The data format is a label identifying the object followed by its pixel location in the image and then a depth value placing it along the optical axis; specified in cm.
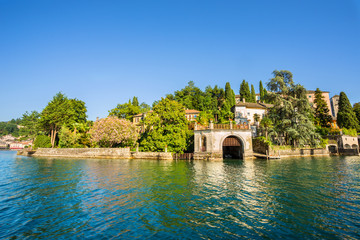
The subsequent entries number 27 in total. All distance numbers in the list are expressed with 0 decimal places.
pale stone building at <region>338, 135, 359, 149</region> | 4847
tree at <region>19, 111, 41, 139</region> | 6749
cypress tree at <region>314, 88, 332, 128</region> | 5938
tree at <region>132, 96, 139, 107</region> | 8660
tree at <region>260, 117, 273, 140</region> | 4383
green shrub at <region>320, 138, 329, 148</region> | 4464
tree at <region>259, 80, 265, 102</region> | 8091
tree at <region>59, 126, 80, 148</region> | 5253
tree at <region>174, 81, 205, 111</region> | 7010
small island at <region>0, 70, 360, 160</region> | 3847
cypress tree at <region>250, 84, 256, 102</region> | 7419
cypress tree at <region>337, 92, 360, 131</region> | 5462
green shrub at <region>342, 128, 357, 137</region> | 4919
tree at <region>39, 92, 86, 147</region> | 5653
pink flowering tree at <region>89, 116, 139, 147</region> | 4550
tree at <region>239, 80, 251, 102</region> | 7494
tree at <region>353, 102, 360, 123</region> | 6059
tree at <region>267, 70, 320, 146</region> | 4144
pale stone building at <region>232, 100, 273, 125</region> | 5831
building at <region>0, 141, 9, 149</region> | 12219
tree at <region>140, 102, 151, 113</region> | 9400
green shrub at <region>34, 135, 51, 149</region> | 5694
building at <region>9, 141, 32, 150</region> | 11776
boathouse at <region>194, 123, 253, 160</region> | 3688
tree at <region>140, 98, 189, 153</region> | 4003
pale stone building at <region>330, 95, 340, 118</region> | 8106
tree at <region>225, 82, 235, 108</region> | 6784
